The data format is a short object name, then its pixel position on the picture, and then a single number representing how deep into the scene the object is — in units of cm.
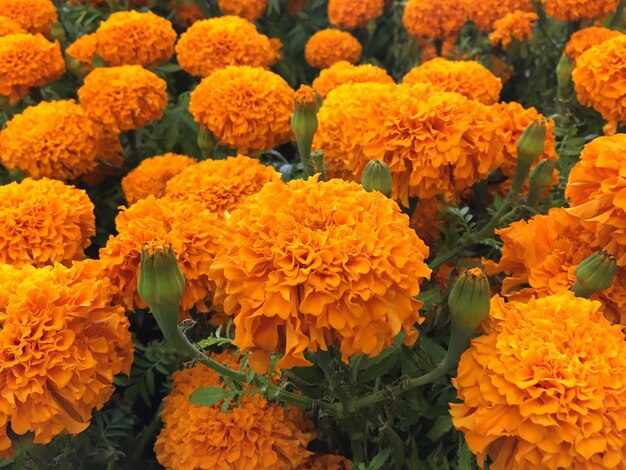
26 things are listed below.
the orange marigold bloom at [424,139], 31
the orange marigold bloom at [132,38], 51
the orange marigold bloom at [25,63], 47
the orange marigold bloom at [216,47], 51
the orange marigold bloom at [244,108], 42
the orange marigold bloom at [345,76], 47
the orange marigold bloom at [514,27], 56
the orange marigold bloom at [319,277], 21
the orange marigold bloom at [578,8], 49
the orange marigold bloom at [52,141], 43
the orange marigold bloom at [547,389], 20
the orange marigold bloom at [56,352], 24
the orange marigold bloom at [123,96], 45
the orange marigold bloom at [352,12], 68
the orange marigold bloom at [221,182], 36
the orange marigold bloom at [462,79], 41
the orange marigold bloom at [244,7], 63
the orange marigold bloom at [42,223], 34
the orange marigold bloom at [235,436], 30
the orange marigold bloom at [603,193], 25
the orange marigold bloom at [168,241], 30
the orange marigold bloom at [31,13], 55
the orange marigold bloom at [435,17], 58
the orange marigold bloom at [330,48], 64
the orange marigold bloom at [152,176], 43
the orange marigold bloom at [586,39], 49
